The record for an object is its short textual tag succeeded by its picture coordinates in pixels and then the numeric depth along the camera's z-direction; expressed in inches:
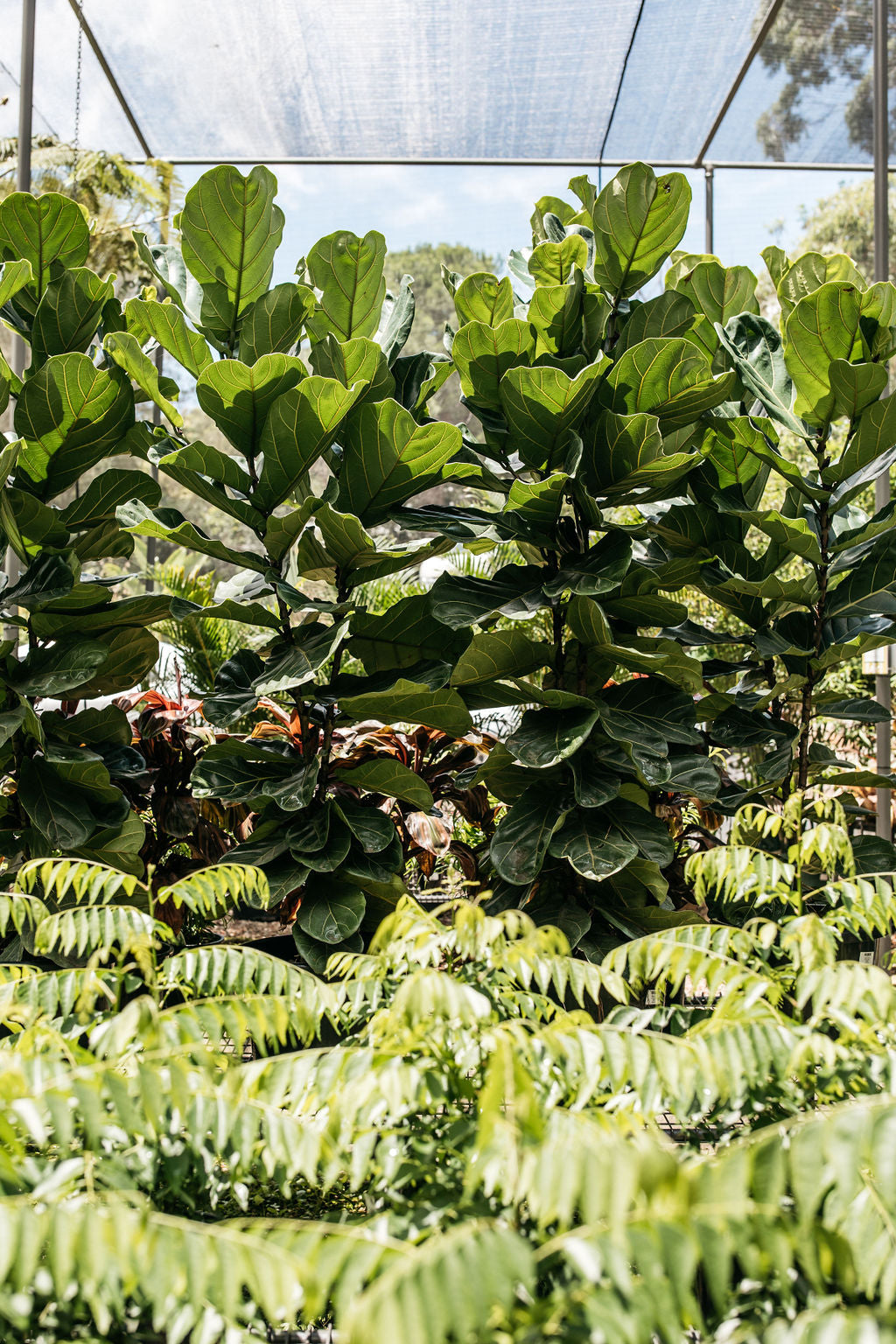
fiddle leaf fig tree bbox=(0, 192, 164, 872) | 90.5
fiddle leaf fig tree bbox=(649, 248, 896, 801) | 92.3
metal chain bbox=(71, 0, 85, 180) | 235.6
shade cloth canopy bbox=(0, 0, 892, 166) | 197.2
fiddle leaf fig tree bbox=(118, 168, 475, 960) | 88.2
